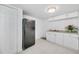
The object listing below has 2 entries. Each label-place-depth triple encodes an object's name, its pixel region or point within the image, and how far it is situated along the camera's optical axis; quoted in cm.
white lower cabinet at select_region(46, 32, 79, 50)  245
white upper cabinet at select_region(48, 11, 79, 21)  261
